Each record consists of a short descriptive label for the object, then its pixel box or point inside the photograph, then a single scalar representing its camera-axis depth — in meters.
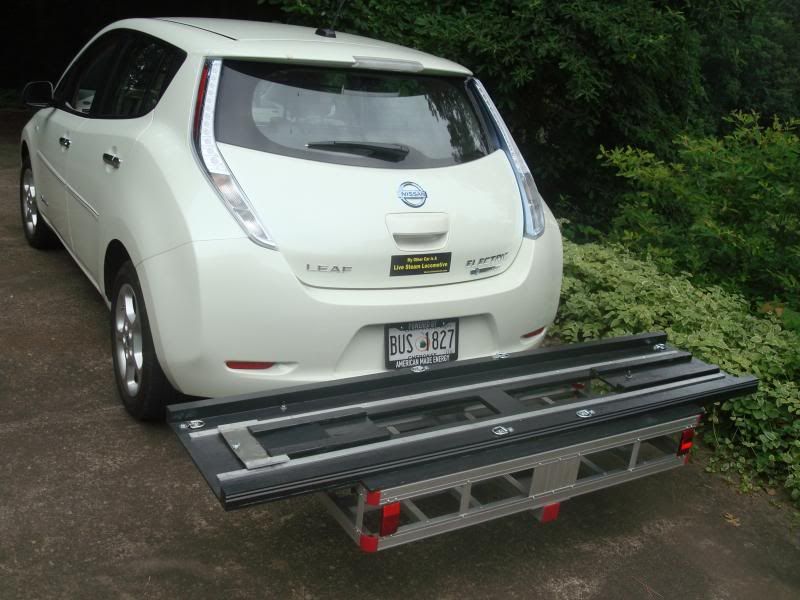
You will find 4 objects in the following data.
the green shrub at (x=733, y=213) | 5.65
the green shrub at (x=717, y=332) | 4.05
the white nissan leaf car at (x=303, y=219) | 3.24
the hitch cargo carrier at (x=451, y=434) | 2.61
